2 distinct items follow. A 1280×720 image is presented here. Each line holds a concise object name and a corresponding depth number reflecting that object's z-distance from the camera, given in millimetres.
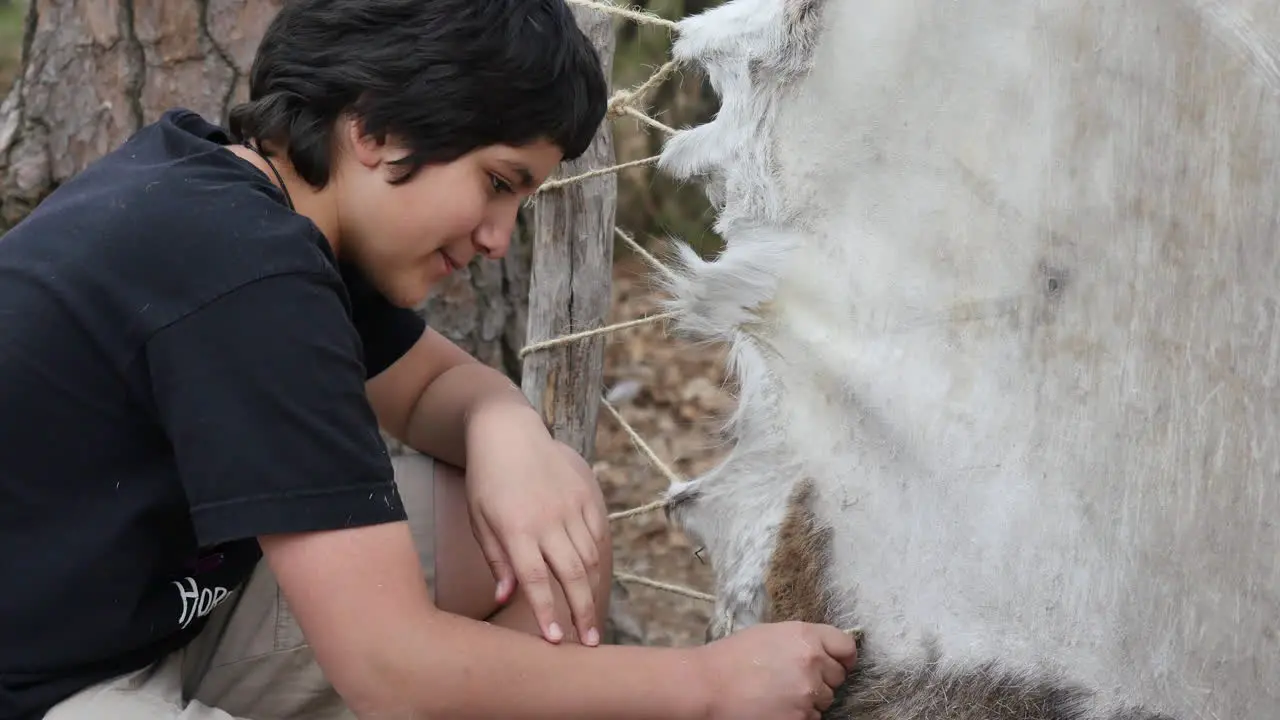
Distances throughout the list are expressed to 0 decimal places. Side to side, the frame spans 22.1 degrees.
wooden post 2645
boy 2100
